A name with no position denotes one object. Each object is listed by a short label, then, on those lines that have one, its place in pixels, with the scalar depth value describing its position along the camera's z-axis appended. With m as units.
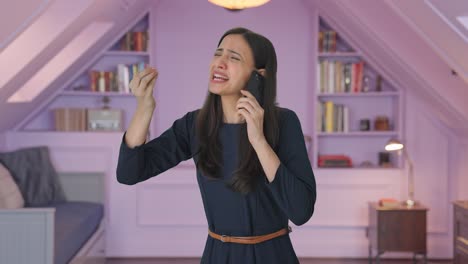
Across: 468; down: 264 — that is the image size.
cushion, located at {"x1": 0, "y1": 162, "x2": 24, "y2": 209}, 3.93
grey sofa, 3.04
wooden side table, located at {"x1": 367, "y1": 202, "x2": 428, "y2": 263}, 4.29
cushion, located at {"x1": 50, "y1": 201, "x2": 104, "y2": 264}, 3.46
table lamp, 4.28
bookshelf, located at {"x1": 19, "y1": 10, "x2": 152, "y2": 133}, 5.01
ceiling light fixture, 3.26
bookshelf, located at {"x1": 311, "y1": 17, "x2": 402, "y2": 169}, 5.00
